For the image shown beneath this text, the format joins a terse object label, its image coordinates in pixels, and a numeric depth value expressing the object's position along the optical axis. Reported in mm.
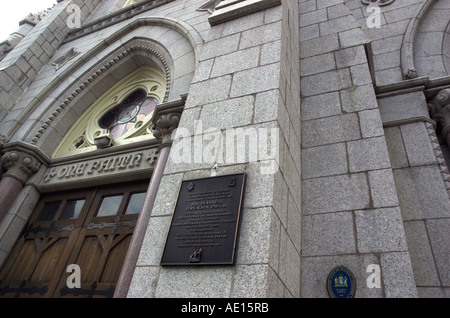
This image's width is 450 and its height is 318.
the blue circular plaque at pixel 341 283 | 2941
